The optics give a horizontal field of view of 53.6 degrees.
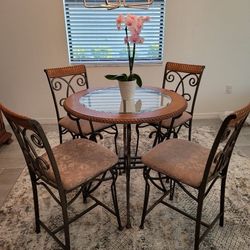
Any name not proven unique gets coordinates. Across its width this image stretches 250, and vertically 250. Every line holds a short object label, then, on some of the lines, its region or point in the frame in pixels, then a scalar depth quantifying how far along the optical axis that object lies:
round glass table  1.52
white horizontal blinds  3.06
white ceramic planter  1.67
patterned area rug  1.53
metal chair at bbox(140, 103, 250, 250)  1.16
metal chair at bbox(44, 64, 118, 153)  2.04
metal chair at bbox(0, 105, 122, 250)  1.19
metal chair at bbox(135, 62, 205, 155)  2.10
